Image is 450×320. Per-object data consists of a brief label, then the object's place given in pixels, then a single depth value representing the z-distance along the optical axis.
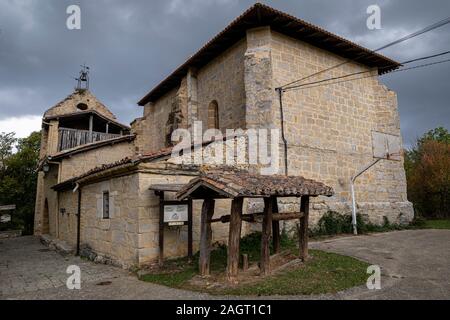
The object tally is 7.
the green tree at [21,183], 21.81
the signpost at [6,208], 13.69
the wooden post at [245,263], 5.47
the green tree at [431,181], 20.34
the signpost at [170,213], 6.51
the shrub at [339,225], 9.96
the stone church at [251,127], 7.03
